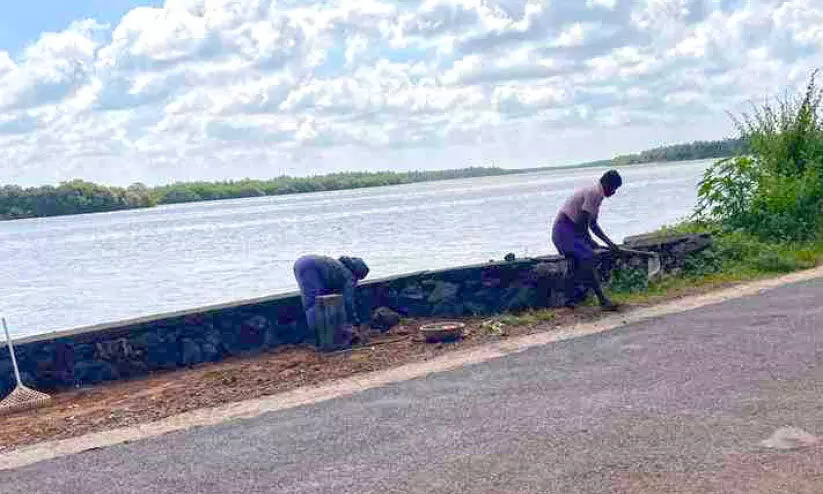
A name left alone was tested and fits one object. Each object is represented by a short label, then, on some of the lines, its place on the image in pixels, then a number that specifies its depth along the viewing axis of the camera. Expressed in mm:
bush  16125
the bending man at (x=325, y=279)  10734
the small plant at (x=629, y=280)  12484
